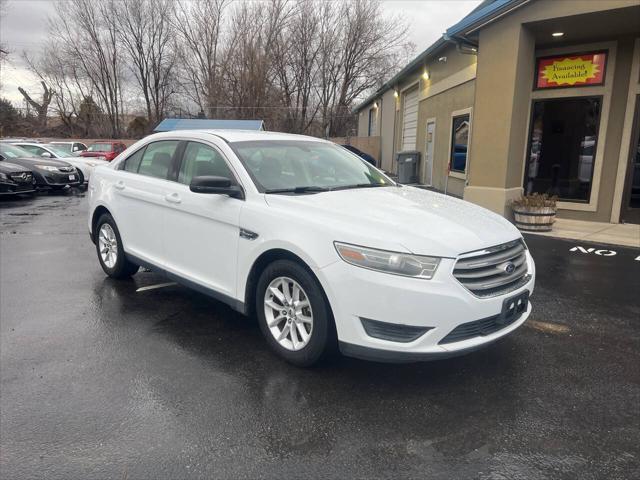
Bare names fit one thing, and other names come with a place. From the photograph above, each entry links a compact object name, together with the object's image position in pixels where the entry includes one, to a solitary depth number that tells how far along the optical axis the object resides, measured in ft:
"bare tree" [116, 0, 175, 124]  115.14
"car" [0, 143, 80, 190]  49.62
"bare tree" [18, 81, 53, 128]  127.75
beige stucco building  29.76
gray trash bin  57.88
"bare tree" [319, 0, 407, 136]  109.09
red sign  31.76
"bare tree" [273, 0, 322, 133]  107.24
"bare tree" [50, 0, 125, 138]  115.65
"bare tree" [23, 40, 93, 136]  120.57
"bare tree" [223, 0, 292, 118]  105.19
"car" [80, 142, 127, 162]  69.00
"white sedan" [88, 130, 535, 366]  9.94
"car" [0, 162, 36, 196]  44.65
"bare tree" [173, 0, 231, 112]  108.78
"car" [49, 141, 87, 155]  71.18
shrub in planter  30.04
